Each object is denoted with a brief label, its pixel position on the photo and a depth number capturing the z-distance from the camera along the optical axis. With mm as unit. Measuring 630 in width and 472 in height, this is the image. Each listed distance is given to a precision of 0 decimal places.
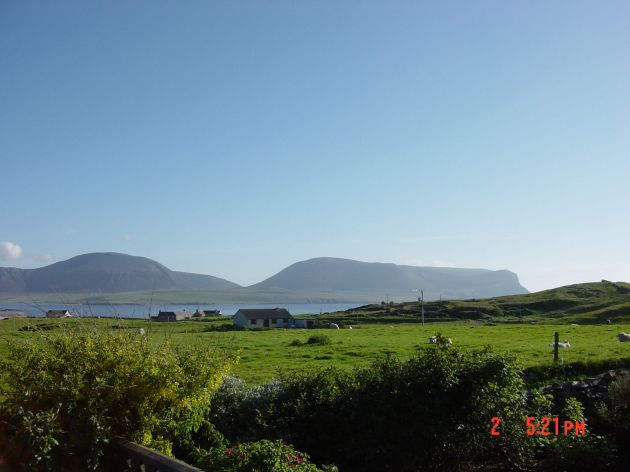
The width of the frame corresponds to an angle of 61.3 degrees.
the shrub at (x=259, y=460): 8039
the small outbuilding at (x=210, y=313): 166700
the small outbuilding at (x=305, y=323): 101638
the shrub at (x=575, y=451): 13078
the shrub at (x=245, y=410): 11945
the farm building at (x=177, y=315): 134625
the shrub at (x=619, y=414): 14812
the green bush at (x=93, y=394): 8383
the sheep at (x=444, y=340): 13836
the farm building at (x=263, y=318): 114188
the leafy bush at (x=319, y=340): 41681
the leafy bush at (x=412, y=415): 12062
